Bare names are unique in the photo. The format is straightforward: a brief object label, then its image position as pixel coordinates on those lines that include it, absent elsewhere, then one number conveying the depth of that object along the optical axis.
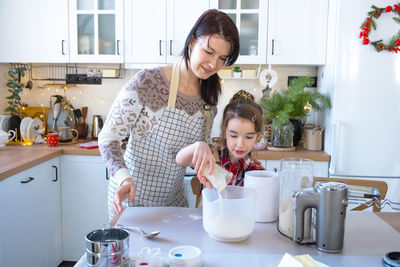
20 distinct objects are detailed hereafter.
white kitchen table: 0.87
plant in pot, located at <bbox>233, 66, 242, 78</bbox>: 2.69
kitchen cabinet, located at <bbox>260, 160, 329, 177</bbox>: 2.35
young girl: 1.44
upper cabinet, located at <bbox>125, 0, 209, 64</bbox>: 2.50
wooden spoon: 2.89
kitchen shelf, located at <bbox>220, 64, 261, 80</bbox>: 2.70
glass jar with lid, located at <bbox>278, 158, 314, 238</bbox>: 0.99
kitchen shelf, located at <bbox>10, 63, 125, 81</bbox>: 2.86
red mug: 2.47
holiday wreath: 2.17
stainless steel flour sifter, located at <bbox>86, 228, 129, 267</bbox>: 0.72
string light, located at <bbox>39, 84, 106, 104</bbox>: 2.92
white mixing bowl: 0.92
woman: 1.20
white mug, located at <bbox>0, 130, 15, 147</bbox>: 2.39
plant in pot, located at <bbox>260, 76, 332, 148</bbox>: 2.38
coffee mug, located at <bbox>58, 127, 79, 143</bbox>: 2.59
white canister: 1.08
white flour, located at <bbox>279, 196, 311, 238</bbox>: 0.96
